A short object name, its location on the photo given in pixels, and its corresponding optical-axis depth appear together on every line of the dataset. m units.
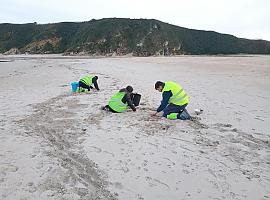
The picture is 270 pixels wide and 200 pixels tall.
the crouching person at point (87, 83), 11.23
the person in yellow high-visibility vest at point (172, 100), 7.00
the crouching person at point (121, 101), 7.90
